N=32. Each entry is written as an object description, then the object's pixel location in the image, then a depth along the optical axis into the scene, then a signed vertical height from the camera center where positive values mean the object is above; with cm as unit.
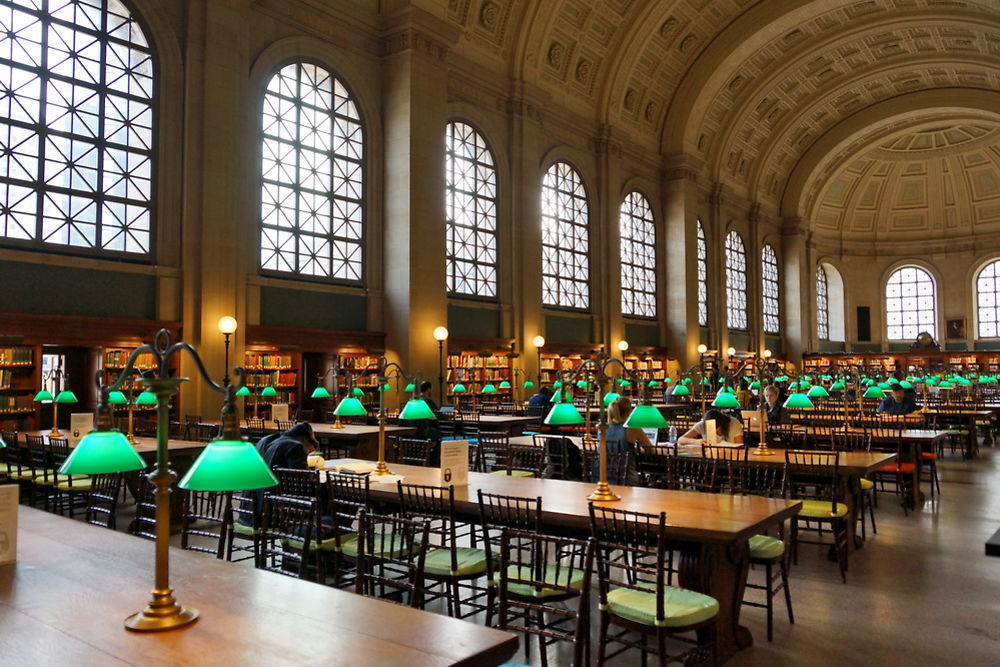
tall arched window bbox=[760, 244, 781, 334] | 3472 +340
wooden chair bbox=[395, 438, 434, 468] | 871 -107
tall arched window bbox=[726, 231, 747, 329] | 3188 +349
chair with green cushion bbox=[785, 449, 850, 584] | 659 -126
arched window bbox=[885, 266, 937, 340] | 4006 +316
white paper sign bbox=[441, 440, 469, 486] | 610 -79
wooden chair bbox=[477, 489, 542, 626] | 434 -103
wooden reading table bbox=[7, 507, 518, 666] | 241 -91
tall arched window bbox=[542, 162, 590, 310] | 2192 +372
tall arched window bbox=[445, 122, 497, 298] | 1883 +390
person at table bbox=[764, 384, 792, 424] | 1213 -72
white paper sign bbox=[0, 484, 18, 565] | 348 -72
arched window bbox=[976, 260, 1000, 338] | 3828 +315
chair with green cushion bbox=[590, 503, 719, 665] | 391 -130
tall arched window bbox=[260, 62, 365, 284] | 1516 +392
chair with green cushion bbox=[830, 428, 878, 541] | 887 -98
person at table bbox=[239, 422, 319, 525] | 610 -72
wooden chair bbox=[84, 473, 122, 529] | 533 -96
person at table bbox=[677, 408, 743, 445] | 895 -79
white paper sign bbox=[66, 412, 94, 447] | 863 -68
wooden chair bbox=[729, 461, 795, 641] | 500 -131
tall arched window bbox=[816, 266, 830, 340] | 4062 +323
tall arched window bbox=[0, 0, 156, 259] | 1159 +385
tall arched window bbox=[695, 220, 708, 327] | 2928 +328
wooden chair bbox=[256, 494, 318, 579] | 455 -107
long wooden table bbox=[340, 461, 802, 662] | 459 -100
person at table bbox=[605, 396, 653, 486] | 721 -75
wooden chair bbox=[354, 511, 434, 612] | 408 -116
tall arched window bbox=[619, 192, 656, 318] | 2542 +371
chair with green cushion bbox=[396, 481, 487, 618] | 482 -130
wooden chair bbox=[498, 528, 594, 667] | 369 -124
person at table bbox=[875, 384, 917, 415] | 1321 -72
